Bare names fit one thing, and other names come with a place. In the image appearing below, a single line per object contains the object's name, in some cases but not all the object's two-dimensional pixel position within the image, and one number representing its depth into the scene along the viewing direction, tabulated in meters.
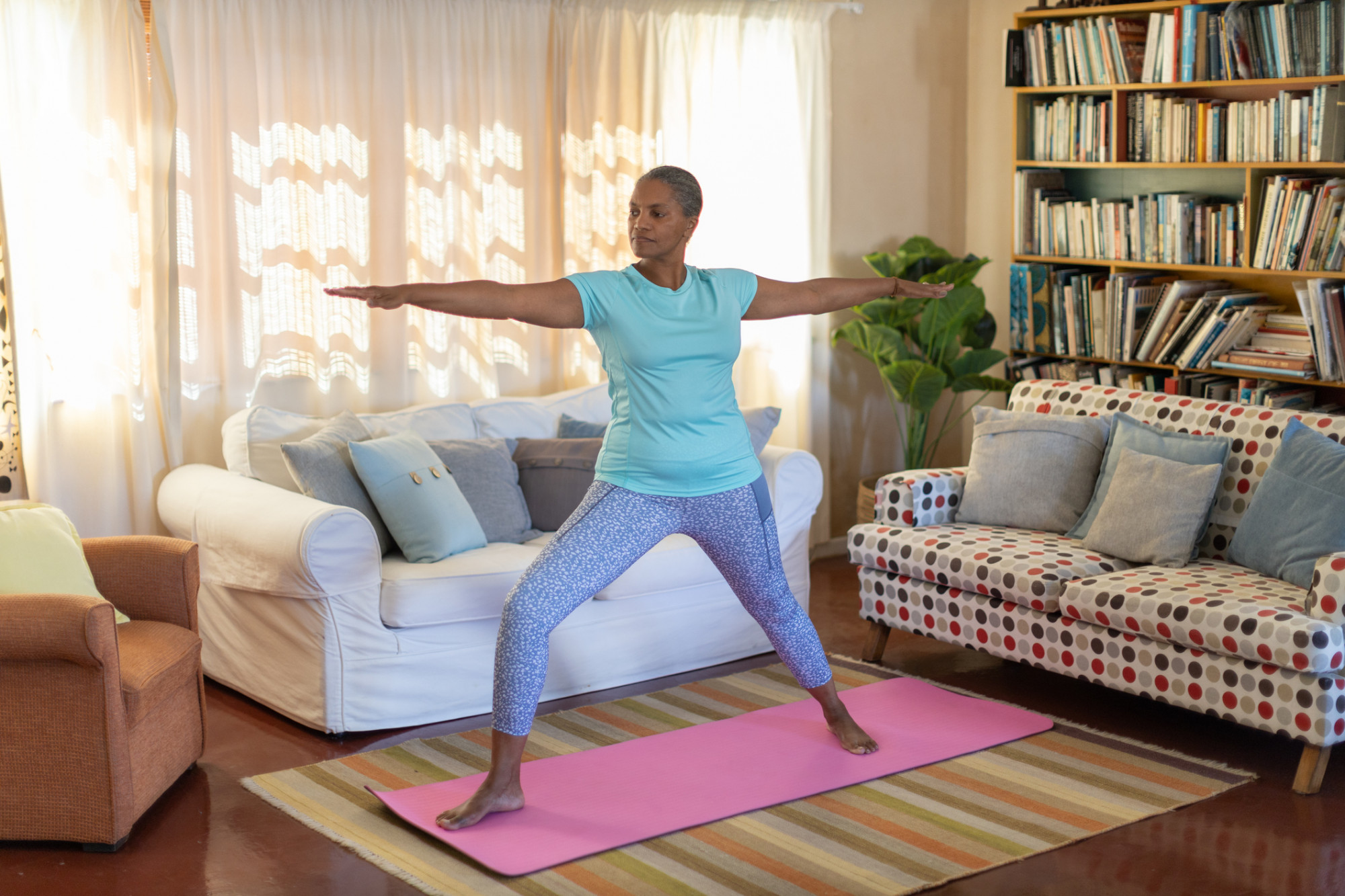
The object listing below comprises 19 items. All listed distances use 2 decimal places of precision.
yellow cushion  3.18
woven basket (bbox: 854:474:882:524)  5.64
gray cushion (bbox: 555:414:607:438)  4.70
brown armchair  2.85
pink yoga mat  3.03
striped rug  2.84
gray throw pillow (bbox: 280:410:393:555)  3.96
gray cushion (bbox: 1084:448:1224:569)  3.90
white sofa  3.69
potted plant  5.51
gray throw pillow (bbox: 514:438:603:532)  4.39
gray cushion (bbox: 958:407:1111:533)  4.29
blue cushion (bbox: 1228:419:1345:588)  3.60
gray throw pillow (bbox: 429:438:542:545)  4.27
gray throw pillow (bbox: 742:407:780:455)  4.52
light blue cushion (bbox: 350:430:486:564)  3.98
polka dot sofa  3.26
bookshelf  4.91
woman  2.98
